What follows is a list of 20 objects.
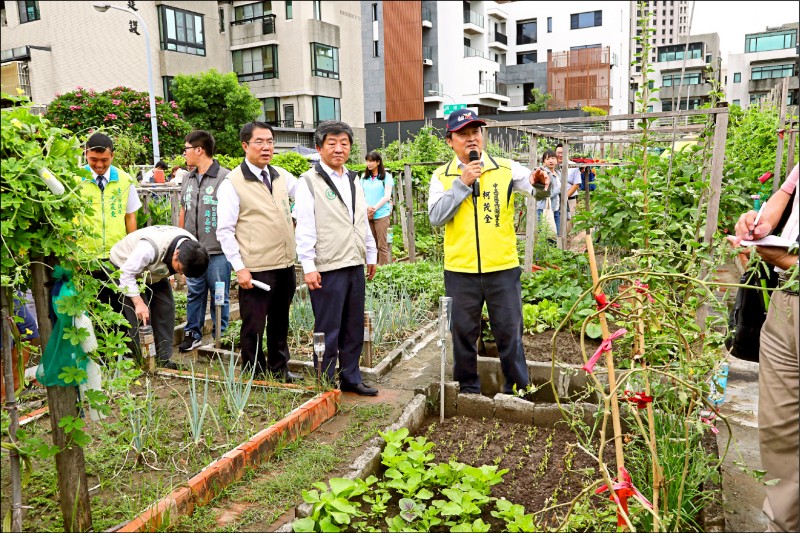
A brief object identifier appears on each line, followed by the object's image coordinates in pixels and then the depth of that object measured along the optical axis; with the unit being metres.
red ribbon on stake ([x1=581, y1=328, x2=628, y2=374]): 2.13
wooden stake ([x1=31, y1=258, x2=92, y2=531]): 2.31
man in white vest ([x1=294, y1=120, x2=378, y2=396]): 4.13
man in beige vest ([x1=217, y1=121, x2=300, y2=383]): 4.24
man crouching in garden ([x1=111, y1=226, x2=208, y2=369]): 4.11
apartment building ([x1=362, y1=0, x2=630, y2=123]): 34.81
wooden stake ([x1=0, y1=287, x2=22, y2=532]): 2.14
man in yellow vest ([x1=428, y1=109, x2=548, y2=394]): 3.88
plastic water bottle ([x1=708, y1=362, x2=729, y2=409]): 3.13
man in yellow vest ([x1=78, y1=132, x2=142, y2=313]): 4.52
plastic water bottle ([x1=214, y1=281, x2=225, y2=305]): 4.67
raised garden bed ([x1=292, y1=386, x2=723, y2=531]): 2.59
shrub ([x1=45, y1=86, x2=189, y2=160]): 18.72
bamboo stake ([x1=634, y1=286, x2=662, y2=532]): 2.19
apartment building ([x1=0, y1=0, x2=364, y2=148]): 23.02
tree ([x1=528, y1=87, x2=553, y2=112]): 37.03
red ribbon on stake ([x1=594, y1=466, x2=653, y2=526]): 2.11
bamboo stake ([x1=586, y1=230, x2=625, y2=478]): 2.14
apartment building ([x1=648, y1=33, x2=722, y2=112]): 39.35
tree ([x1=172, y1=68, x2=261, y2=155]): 23.67
